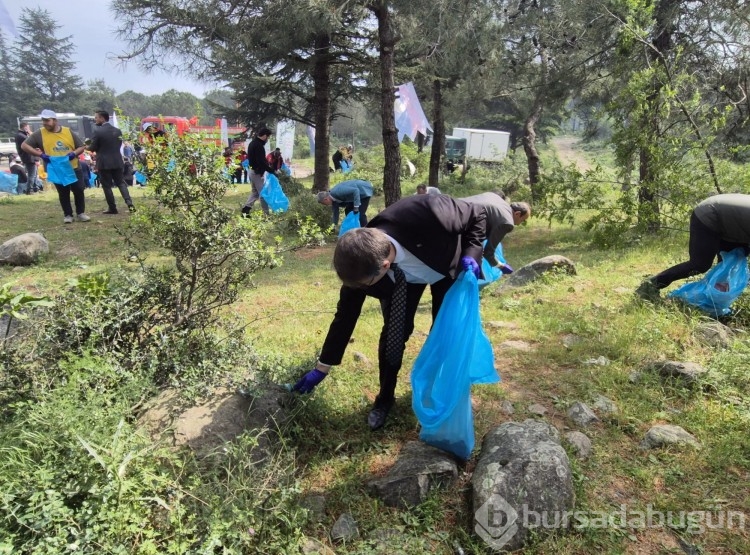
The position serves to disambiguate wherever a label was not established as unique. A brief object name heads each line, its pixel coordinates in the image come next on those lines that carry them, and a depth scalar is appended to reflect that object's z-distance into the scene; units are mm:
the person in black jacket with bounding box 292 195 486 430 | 2250
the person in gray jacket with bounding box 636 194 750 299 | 3414
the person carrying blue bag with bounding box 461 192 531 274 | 3486
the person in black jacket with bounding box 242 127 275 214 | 7812
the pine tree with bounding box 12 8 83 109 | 40000
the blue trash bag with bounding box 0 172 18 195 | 14161
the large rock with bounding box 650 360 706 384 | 2764
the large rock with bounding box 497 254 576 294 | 5027
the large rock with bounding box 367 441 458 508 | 2008
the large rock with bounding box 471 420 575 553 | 1783
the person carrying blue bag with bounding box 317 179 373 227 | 6805
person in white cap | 6781
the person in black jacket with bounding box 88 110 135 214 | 7402
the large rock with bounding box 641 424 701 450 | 2283
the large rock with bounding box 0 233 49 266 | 5398
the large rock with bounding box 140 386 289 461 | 2020
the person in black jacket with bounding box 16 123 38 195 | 11284
